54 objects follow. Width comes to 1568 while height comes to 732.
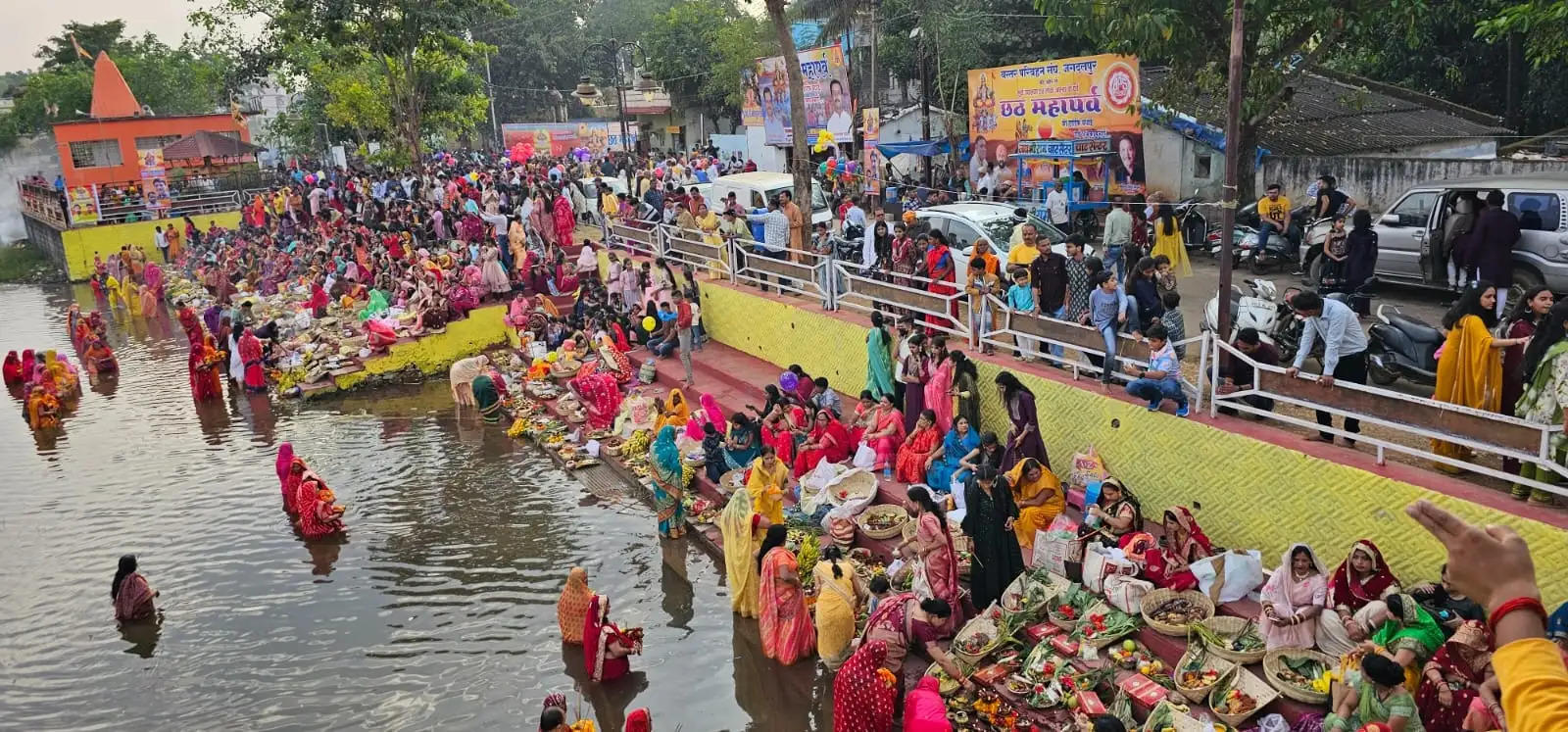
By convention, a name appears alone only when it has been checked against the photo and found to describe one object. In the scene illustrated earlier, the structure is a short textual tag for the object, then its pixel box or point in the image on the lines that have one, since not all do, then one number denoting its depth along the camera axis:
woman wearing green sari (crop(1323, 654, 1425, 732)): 5.41
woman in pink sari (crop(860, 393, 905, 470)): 10.52
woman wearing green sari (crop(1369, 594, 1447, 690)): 5.77
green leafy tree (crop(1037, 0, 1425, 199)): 12.99
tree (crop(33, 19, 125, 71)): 55.19
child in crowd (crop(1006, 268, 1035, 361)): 10.82
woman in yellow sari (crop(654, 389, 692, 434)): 12.68
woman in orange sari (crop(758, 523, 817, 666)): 7.99
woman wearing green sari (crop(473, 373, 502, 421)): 15.49
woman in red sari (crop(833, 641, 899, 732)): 6.65
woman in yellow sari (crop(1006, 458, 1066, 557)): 8.86
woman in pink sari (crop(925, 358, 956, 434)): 10.23
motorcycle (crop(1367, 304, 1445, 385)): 9.13
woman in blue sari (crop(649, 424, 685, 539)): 10.32
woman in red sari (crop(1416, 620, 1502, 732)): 5.45
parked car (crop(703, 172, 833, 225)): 19.45
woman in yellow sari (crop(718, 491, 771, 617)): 8.86
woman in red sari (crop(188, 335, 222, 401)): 17.58
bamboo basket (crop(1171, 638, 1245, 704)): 6.49
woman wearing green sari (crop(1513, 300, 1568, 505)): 6.34
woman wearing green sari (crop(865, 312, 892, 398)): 11.39
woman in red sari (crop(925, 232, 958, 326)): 12.13
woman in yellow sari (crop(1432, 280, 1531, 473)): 7.07
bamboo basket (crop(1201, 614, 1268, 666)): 6.71
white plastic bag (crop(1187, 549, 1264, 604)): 7.34
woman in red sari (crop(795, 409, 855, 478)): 10.81
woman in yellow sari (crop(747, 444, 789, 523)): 10.00
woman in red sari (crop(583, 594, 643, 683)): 8.10
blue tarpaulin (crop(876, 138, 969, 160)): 23.84
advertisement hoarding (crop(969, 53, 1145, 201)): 18.31
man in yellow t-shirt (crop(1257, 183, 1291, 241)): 14.45
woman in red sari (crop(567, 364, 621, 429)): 14.19
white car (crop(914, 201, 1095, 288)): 13.50
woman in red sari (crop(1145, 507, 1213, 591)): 7.44
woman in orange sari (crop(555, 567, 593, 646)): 8.63
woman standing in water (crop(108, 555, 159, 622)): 9.84
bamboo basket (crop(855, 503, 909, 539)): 9.38
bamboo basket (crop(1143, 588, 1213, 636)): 7.23
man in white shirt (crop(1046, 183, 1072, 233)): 18.45
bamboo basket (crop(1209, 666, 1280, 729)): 6.25
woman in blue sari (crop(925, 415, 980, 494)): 9.74
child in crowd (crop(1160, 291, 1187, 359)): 9.24
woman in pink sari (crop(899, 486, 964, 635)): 7.77
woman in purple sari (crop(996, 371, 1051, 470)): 9.22
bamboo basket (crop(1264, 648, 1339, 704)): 6.18
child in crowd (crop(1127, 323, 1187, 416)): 8.59
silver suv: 10.93
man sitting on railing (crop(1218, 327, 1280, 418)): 8.36
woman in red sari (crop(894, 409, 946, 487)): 10.06
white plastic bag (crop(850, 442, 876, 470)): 10.56
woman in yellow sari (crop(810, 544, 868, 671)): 7.83
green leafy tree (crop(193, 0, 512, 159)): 25.53
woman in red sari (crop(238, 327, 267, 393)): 17.78
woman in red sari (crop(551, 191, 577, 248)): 22.59
